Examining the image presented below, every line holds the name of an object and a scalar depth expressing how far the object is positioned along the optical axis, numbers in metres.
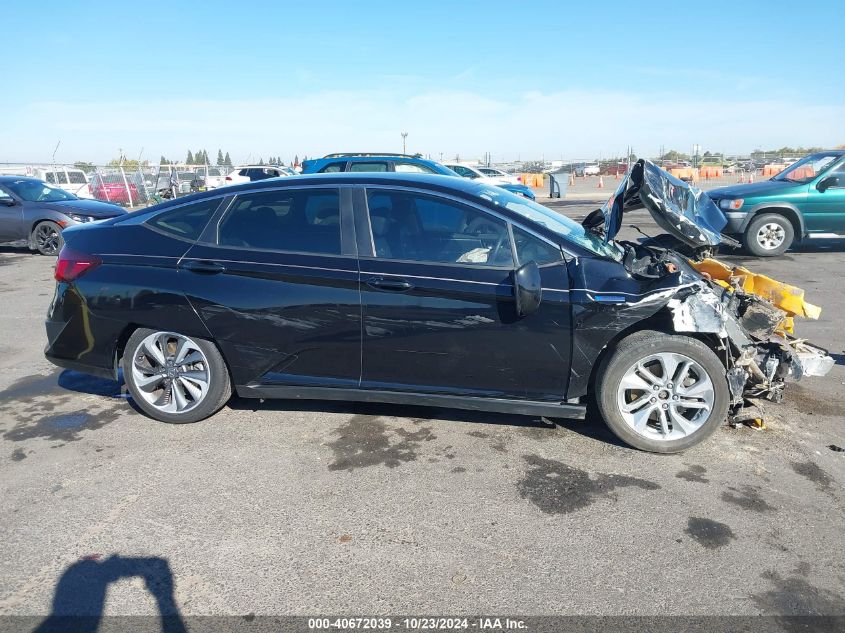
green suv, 10.53
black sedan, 3.75
